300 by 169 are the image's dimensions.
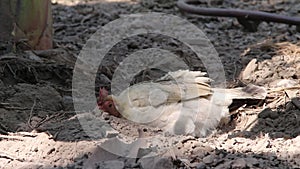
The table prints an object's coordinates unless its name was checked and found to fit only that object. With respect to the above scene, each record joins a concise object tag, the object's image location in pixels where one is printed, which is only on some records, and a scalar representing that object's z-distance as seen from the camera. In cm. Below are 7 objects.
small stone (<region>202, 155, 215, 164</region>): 438
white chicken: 539
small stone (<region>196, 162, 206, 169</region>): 431
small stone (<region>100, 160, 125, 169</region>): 428
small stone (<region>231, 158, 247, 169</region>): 424
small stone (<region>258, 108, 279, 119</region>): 560
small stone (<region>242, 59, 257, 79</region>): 690
